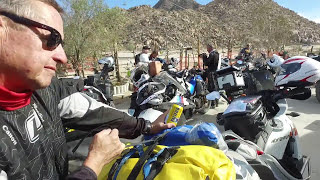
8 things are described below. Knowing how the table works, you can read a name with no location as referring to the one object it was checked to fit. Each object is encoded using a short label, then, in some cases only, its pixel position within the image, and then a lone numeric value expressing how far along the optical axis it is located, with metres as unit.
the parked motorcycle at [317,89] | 5.92
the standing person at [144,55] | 7.72
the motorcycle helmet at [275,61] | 3.35
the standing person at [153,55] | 8.37
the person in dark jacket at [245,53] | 10.34
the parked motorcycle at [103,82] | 4.82
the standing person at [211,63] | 6.96
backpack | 1.02
